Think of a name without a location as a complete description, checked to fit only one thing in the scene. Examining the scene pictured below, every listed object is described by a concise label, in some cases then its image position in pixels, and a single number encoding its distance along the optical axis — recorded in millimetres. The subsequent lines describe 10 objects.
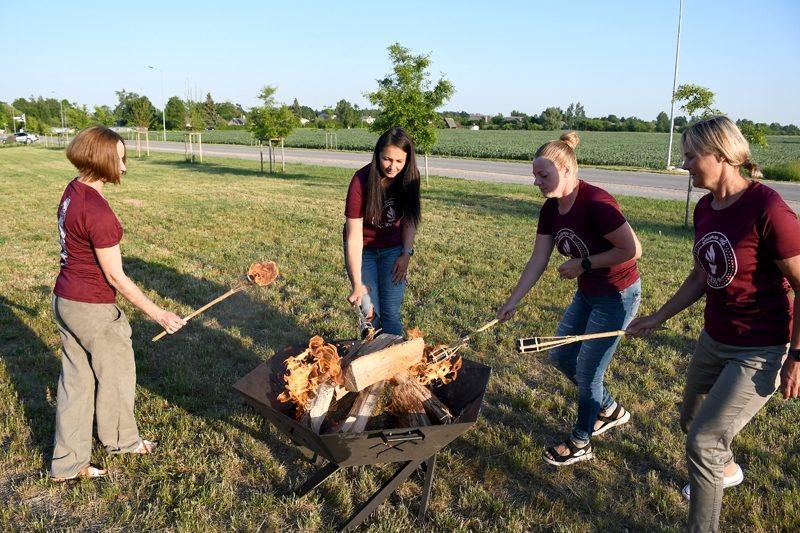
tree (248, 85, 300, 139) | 20641
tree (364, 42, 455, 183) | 15672
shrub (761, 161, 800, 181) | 21375
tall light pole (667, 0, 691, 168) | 26859
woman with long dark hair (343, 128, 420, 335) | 3643
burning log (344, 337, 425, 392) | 2803
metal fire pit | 2490
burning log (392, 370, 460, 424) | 2965
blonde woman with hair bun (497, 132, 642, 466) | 2949
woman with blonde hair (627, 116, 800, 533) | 2264
